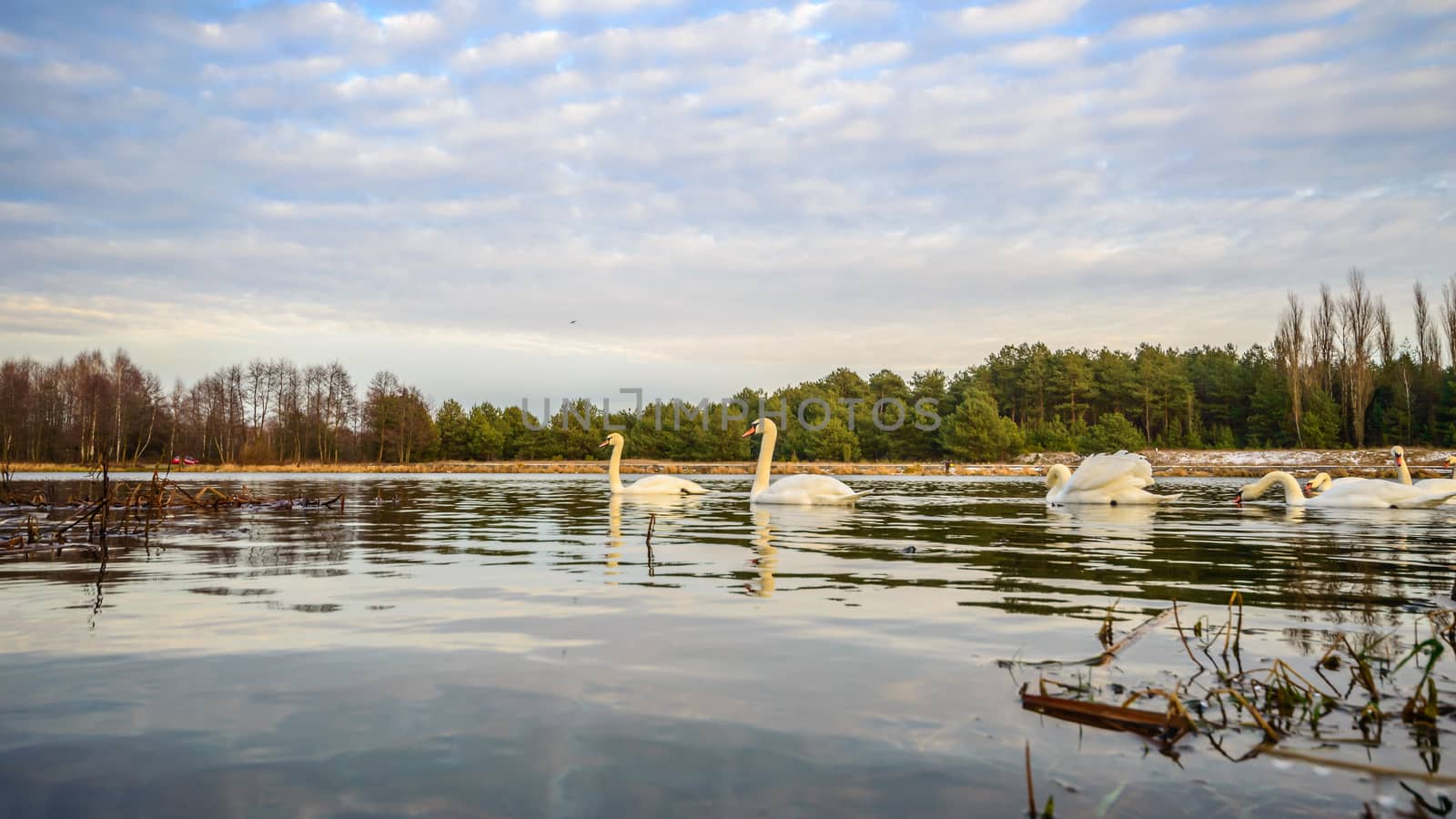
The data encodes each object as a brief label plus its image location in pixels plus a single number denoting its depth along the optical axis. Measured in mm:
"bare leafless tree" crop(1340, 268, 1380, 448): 71750
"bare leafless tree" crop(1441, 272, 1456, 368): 72188
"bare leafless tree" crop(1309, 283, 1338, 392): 77500
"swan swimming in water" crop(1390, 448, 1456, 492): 13898
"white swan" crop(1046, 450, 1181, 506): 15438
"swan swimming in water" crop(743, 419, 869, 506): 15820
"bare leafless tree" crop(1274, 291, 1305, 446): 74062
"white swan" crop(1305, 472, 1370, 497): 17920
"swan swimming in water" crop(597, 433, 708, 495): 19062
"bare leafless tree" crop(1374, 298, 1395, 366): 77062
